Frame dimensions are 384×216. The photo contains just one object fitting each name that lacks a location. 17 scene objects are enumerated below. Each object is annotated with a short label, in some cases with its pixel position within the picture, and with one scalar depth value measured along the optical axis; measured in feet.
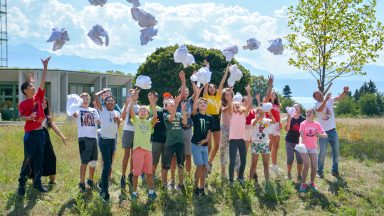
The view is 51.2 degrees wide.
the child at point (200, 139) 23.70
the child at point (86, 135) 23.57
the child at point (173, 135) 23.68
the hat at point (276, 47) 29.22
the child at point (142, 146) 22.45
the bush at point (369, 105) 160.97
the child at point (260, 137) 25.50
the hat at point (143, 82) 22.89
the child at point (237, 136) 25.35
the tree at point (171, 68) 108.27
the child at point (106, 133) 22.16
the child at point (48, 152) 24.85
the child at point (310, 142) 25.59
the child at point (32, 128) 22.20
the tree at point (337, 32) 53.04
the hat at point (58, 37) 23.15
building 120.57
